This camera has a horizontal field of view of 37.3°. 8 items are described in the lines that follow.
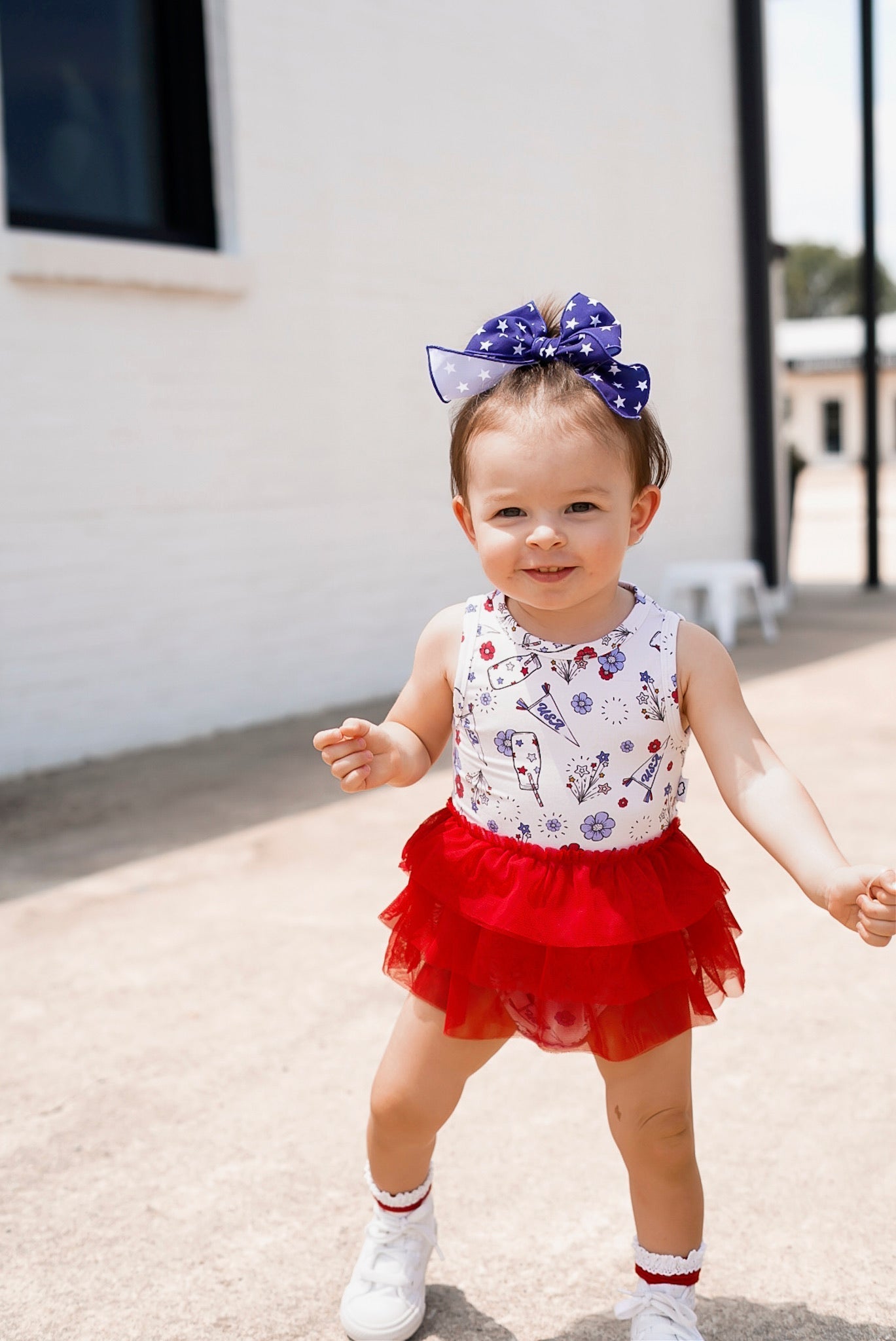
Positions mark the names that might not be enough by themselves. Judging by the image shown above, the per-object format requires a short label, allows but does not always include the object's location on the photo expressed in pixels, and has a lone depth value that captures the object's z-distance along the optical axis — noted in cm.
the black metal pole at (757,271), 912
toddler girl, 161
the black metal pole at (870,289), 1081
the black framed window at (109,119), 518
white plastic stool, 805
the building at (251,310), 511
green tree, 7075
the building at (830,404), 3591
